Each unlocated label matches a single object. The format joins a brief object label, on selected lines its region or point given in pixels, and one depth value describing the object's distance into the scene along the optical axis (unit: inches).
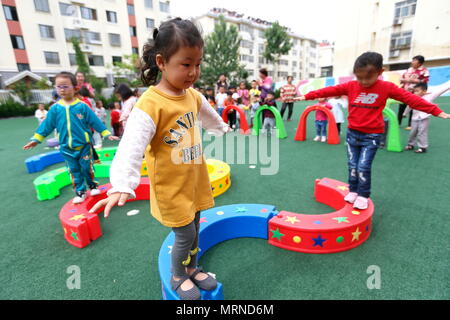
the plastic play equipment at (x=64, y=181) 147.4
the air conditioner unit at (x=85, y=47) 1023.6
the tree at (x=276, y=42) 1337.4
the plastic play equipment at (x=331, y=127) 247.1
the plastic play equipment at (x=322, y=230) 92.6
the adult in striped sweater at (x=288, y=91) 354.1
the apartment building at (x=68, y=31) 866.1
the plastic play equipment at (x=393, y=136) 210.2
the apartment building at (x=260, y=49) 1579.7
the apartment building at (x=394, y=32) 848.9
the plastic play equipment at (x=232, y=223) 97.7
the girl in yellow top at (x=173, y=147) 49.8
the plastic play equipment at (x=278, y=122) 287.6
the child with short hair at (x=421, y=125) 197.0
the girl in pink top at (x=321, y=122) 259.1
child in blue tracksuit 122.6
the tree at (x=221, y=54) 1192.8
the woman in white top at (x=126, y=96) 206.7
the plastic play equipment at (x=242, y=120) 320.5
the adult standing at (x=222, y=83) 383.6
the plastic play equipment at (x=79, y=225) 104.0
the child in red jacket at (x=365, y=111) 95.7
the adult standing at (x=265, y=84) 309.2
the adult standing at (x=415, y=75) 241.8
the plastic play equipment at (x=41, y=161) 203.9
